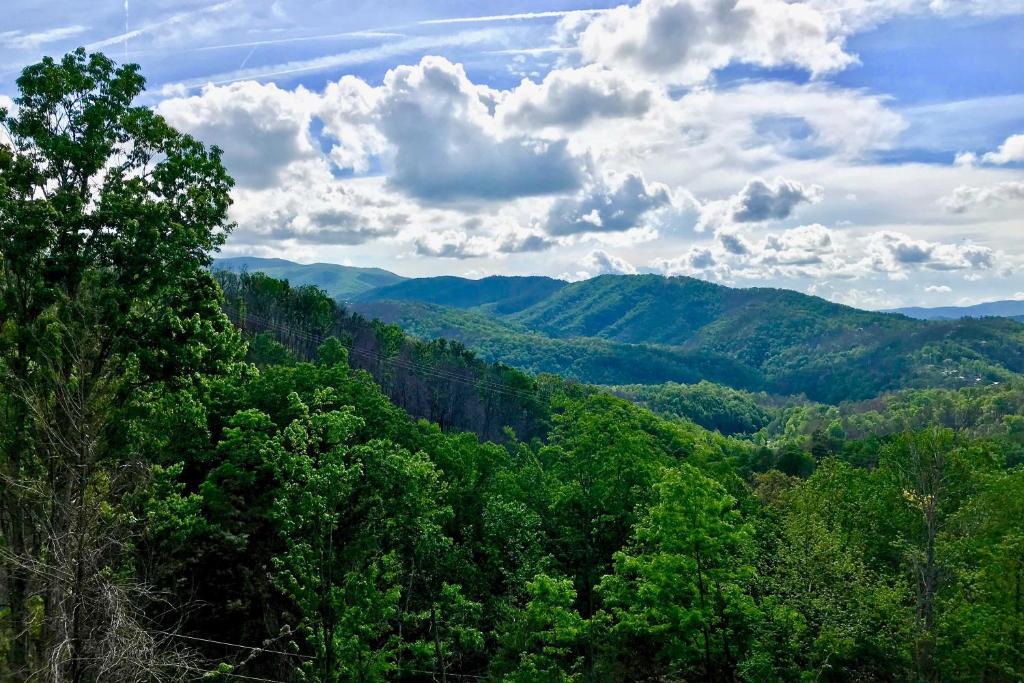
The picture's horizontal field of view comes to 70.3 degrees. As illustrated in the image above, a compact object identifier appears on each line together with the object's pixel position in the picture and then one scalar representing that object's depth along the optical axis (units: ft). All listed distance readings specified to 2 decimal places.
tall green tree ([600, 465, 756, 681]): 84.74
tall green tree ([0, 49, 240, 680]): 47.47
